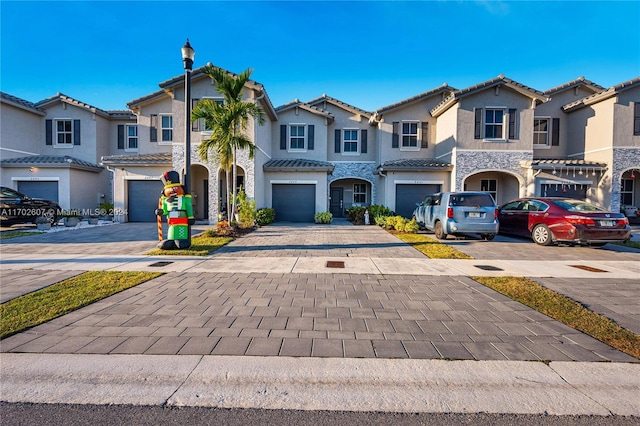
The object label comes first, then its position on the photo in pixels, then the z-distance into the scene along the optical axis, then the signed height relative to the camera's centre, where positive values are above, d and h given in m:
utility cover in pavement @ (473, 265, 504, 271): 6.67 -1.42
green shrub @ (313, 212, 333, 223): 16.45 -0.68
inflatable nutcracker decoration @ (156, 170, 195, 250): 8.36 -0.23
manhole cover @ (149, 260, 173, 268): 6.69 -1.39
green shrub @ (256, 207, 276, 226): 14.78 -0.59
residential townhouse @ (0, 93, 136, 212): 17.05 +3.66
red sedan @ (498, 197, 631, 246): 8.77 -0.52
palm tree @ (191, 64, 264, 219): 11.98 +3.62
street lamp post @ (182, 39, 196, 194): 8.77 +2.95
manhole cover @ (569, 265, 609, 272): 6.57 -1.40
